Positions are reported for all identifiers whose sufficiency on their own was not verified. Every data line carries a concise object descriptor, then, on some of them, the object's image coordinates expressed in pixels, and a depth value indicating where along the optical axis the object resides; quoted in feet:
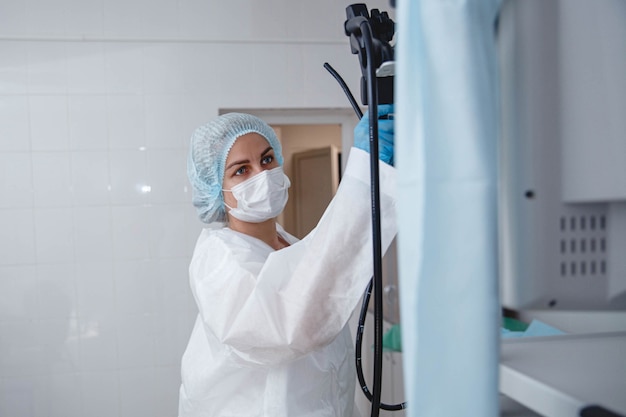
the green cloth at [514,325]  5.94
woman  3.04
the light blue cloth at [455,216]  1.61
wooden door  10.40
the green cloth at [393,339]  7.55
